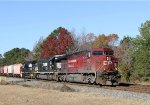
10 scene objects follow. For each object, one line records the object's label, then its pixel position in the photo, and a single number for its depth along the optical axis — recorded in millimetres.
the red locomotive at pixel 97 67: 30266
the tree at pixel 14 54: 155325
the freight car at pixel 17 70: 63041
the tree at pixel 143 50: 43938
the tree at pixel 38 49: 104562
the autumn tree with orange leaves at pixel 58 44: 84688
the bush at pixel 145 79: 41631
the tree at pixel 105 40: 95638
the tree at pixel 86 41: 89875
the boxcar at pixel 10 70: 72719
